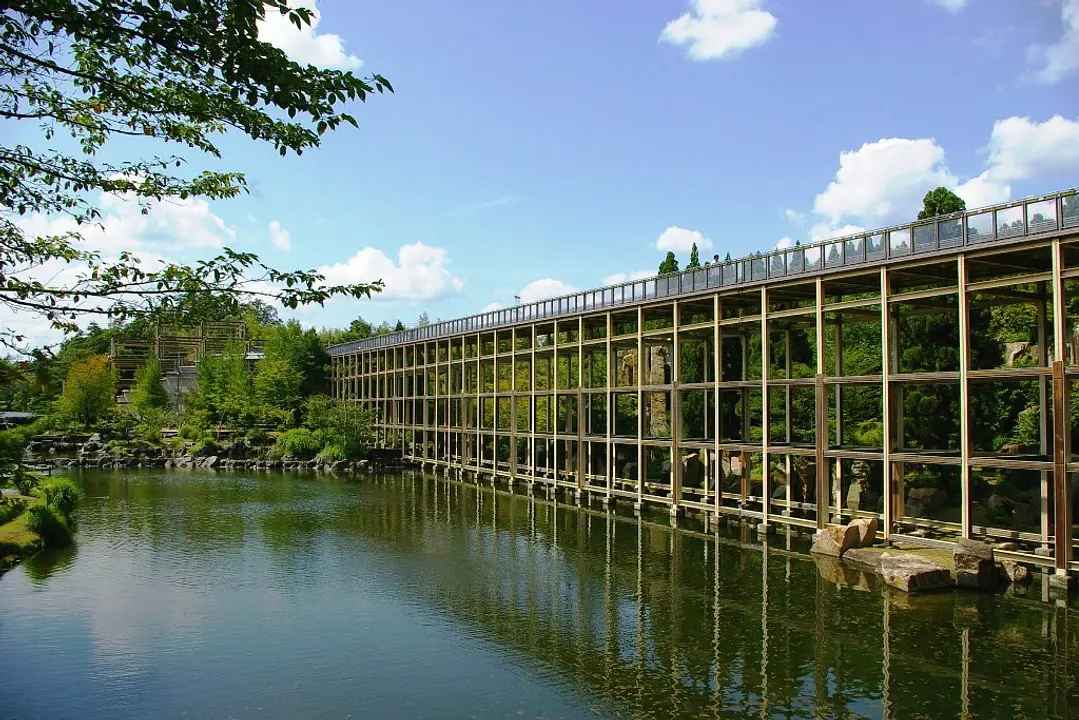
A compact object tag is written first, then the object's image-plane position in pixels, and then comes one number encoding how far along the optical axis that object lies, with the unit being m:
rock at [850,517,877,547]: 24.53
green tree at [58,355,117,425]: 69.69
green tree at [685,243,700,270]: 60.69
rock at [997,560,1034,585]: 20.97
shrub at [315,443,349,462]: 59.39
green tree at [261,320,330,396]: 75.19
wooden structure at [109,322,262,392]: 82.50
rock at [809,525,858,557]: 24.41
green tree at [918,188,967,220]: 36.16
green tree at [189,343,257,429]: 70.31
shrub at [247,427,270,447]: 64.56
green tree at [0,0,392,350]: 6.50
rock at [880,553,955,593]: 20.61
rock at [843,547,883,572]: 22.84
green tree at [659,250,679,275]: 61.19
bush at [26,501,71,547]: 26.38
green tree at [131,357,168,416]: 75.33
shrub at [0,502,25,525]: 26.43
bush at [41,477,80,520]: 28.52
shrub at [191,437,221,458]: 60.62
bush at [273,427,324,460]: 61.00
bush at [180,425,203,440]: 66.52
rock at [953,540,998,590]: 20.60
